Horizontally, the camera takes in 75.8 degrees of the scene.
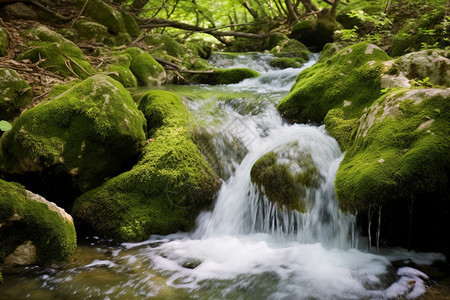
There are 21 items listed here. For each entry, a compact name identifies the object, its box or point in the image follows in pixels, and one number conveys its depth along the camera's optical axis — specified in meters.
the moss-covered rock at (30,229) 2.68
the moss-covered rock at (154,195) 3.59
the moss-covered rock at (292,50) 13.67
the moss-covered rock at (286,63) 12.04
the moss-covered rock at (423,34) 6.09
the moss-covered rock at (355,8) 13.28
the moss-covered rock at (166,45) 11.36
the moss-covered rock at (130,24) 12.25
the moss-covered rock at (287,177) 3.54
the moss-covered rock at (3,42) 6.31
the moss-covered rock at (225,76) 10.06
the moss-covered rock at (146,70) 8.82
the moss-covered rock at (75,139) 3.54
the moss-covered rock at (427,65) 4.45
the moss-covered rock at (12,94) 4.41
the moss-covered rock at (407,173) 2.67
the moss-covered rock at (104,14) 11.09
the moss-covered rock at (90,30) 9.90
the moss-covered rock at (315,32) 14.45
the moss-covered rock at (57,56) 6.34
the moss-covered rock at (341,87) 4.77
